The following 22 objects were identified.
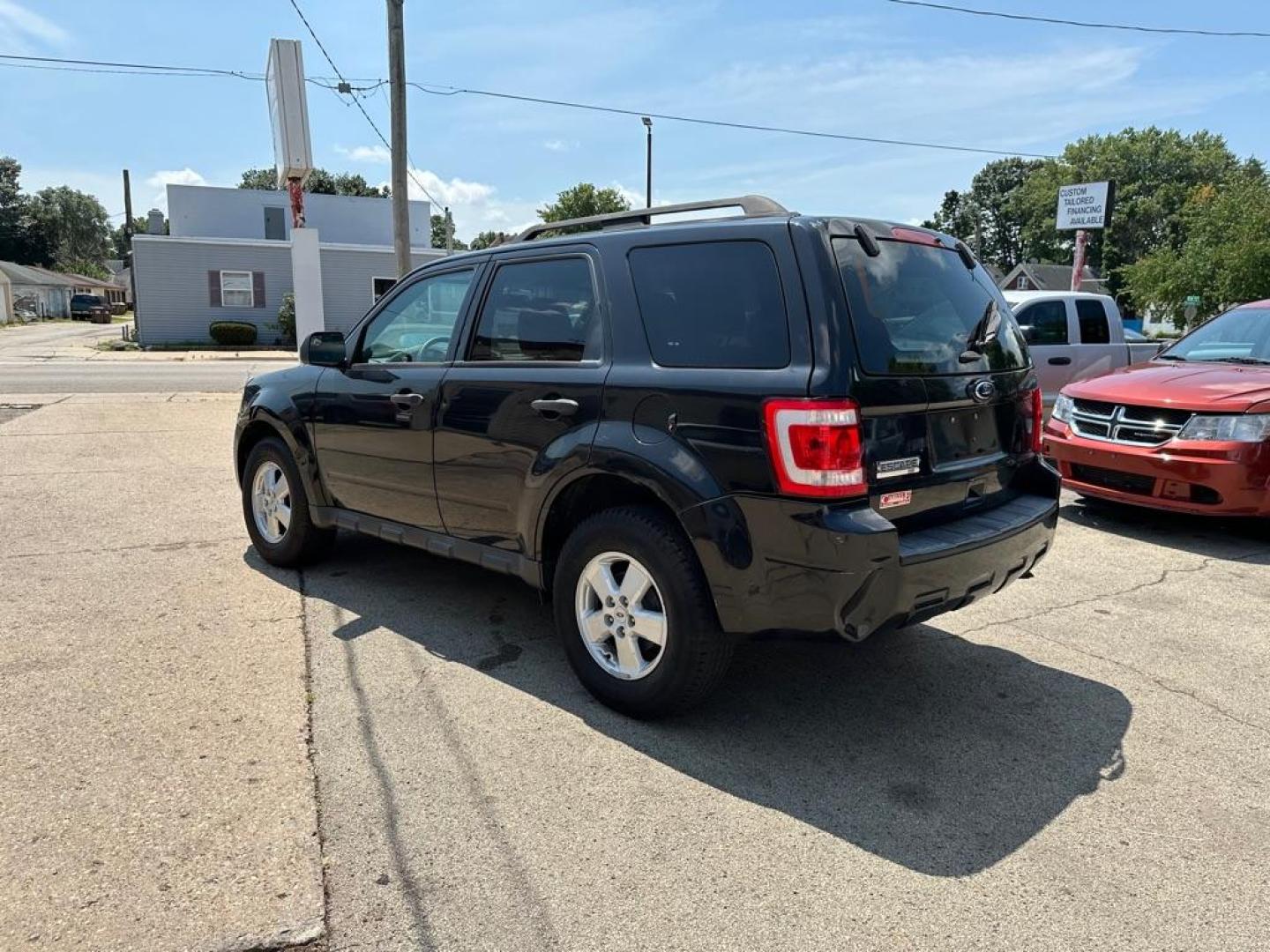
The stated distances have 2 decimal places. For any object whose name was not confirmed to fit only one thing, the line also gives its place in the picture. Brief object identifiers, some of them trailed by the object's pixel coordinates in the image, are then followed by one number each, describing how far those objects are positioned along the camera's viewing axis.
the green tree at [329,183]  77.81
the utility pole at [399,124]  13.48
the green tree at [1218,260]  30.59
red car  5.94
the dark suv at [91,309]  62.44
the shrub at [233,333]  28.87
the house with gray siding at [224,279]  28.56
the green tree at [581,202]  52.47
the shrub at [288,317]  29.45
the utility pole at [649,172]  34.56
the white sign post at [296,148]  15.27
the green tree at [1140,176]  60.62
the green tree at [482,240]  62.19
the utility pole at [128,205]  44.62
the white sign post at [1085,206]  18.12
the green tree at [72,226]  97.19
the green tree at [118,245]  122.06
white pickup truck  10.17
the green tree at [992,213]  87.06
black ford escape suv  2.98
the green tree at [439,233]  70.06
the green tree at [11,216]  84.50
